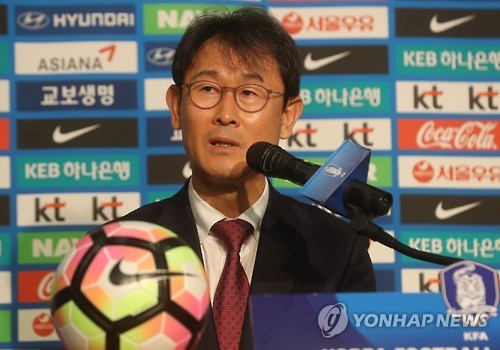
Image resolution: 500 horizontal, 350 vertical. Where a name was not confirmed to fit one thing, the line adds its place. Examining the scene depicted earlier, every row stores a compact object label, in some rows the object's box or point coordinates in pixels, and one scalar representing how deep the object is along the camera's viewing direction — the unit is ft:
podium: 19.73
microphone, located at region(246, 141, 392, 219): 19.78
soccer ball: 19.46
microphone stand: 19.75
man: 21.52
